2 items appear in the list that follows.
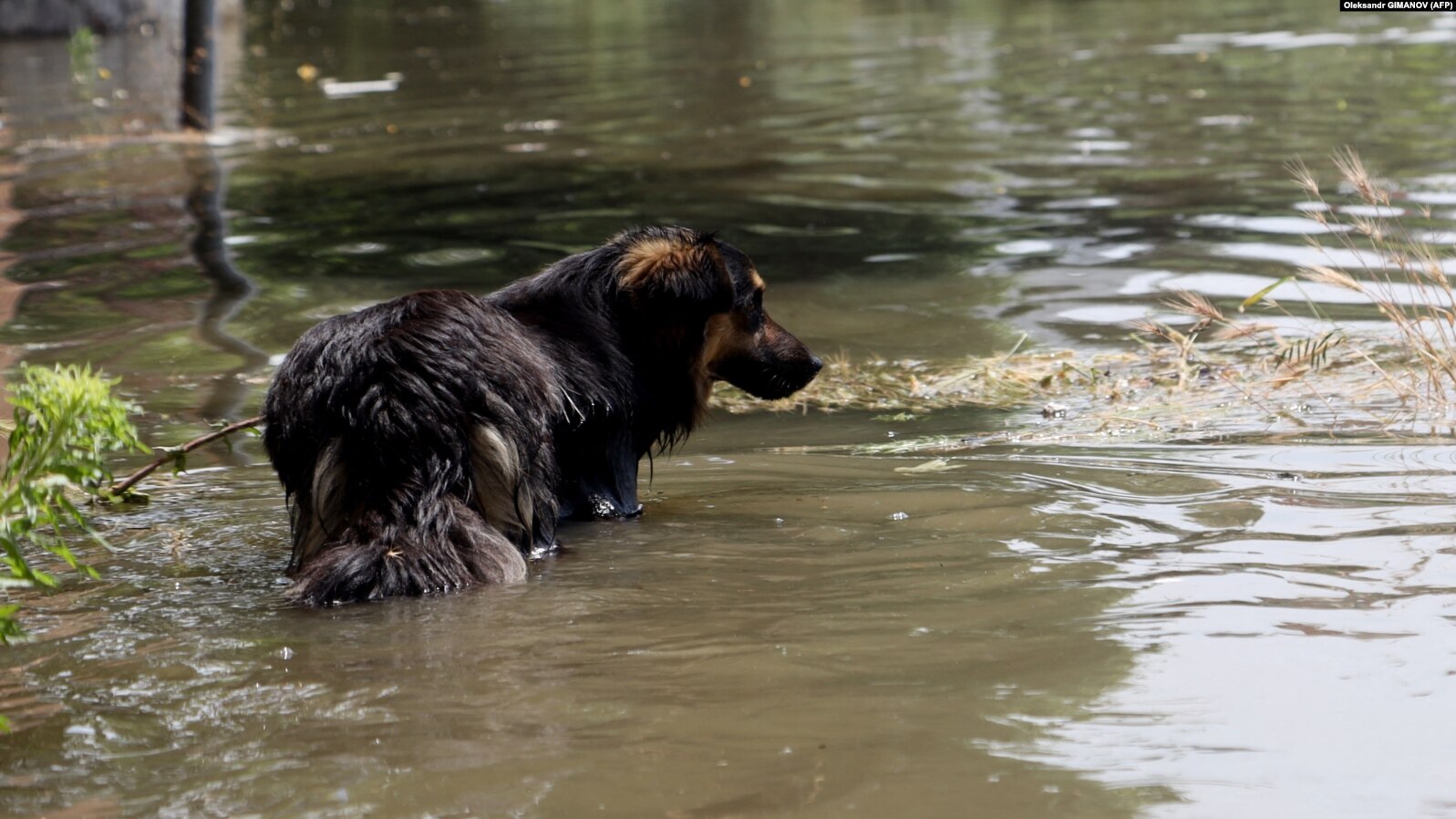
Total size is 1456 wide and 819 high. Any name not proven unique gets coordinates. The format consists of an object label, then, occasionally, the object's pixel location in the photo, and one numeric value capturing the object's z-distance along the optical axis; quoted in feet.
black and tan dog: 31.99
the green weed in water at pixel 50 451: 22.81
